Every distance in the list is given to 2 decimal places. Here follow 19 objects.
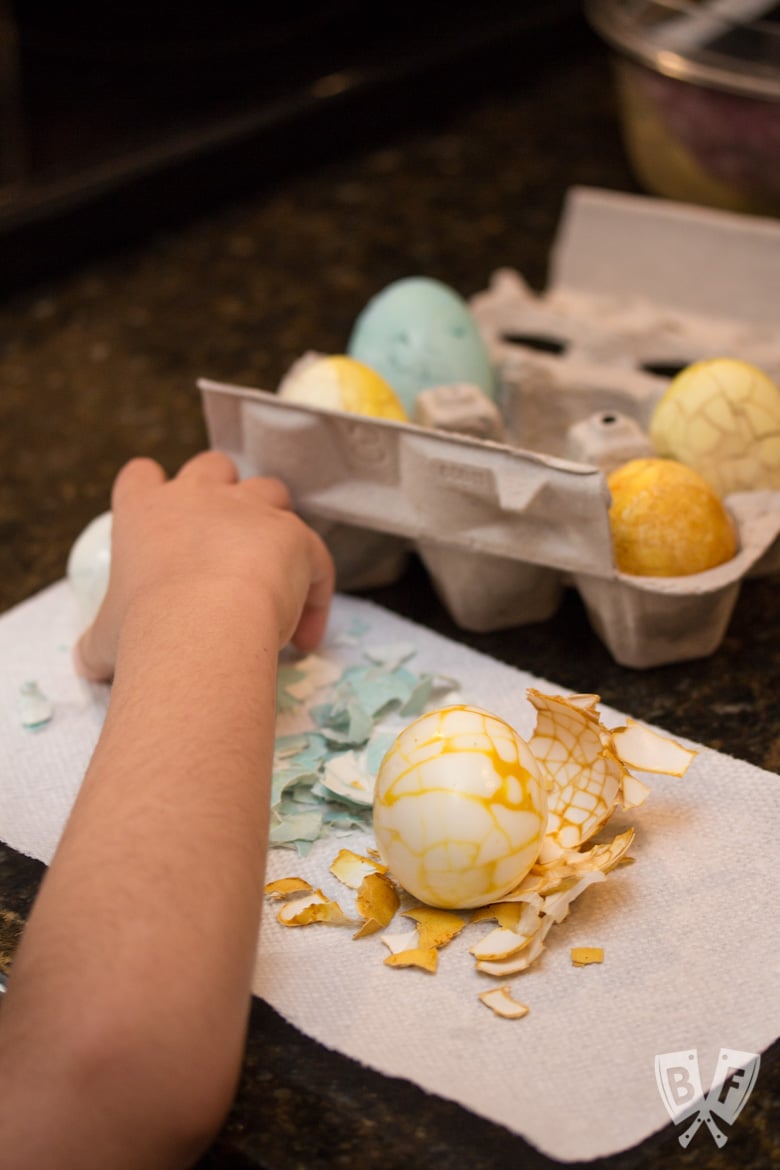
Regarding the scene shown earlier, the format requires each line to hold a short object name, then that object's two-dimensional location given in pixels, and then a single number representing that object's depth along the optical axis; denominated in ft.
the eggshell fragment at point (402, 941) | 2.16
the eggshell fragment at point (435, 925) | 2.16
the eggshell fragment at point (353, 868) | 2.30
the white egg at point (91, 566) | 2.85
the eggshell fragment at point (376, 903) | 2.19
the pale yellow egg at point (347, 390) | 3.01
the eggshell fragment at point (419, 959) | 2.11
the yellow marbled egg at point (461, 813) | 2.11
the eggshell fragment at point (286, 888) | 2.27
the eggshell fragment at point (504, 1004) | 2.04
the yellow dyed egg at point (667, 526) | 2.72
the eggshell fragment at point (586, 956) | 2.13
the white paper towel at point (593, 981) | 1.93
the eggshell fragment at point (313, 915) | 2.21
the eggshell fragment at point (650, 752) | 2.38
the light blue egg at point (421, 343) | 3.27
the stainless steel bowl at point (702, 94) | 4.13
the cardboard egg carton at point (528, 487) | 2.71
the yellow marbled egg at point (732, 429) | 2.93
